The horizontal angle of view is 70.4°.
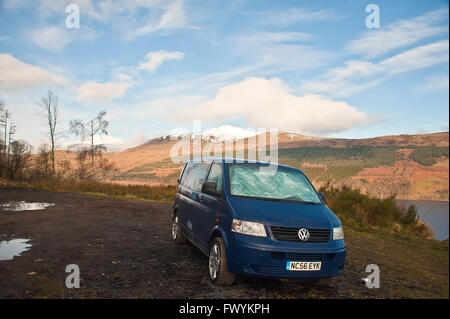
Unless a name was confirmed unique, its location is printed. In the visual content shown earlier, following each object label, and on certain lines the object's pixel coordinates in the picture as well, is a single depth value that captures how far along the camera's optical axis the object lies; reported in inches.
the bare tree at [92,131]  1109.7
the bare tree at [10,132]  1112.6
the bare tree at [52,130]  1134.6
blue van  170.1
